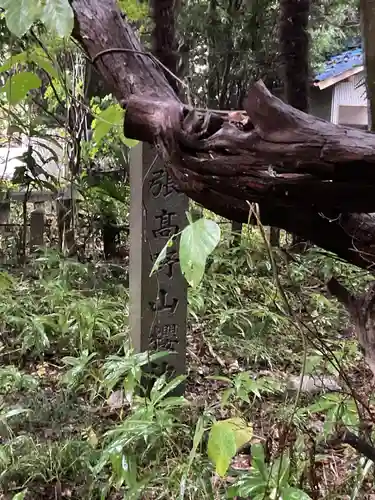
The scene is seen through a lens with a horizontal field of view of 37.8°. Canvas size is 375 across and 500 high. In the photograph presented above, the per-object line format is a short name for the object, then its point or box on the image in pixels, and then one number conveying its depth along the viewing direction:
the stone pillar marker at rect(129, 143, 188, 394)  2.73
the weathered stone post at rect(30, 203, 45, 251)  5.03
